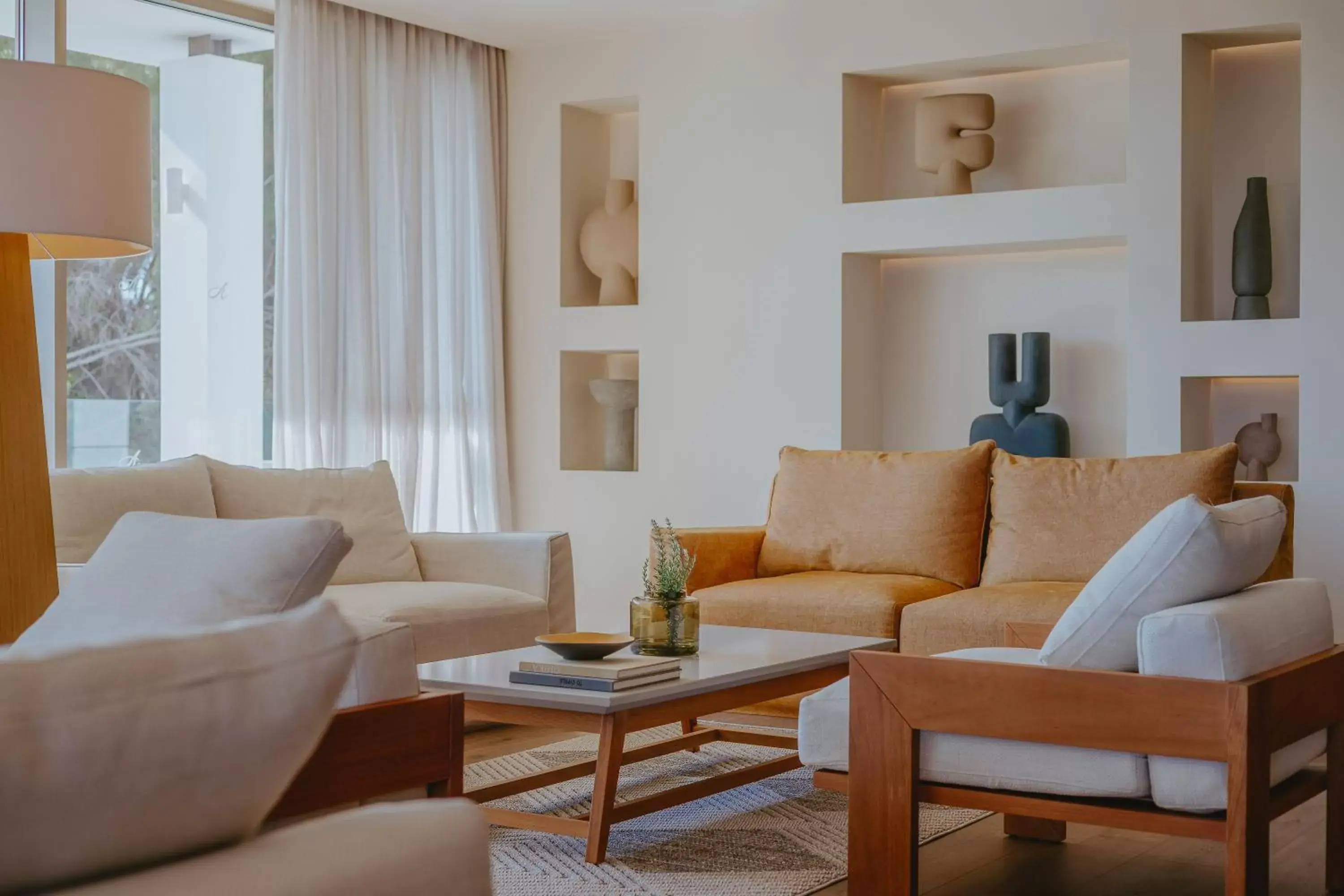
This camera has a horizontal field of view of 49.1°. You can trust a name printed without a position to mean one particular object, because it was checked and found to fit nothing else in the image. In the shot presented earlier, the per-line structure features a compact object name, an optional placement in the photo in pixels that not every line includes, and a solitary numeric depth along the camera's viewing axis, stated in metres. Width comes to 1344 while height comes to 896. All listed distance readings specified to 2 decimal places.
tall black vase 4.91
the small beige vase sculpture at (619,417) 6.25
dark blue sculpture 5.27
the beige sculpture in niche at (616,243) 6.21
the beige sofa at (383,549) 4.01
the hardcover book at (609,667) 2.91
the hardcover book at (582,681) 2.87
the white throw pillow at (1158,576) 2.38
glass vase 3.34
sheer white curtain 5.49
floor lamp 2.86
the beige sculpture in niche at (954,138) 5.41
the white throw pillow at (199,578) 2.00
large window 5.05
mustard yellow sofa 4.24
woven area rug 2.88
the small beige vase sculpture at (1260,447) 5.02
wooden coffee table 2.86
